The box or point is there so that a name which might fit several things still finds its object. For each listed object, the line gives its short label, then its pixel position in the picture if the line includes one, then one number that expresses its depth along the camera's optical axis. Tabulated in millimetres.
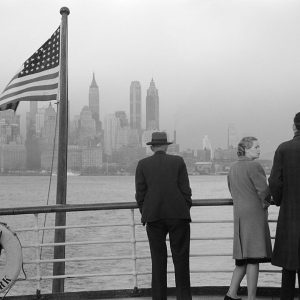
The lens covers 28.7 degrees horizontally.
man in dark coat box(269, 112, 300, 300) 4375
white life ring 5031
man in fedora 4688
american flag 7211
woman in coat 4715
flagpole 6352
